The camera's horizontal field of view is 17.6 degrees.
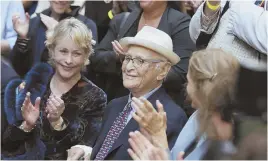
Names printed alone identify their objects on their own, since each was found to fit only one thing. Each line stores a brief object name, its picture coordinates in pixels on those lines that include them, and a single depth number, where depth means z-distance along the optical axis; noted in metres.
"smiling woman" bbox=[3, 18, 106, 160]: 4.95
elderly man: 4.44
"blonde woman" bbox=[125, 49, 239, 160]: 3.34
